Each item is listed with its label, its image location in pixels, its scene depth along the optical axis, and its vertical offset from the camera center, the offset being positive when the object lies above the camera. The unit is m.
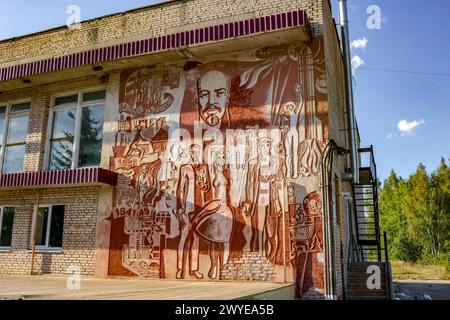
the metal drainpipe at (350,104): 12.22 +3.95
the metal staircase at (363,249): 9.84 -0.31
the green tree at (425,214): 30.00 +1.79
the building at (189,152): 8.99 +2.03
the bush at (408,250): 30.56 -0.81
